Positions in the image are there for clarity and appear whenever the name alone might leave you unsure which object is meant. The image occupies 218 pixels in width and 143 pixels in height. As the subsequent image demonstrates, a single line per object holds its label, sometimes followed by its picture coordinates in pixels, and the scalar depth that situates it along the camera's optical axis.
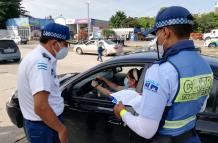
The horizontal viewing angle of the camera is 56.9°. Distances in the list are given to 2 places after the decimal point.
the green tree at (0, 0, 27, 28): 41.35
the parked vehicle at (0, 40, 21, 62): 10.36
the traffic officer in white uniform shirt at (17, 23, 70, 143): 1.49
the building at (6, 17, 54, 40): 37.42
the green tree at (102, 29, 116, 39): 33.45
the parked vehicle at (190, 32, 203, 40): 42.49
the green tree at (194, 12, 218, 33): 55.25
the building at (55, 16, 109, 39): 42.82
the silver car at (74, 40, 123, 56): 15.06
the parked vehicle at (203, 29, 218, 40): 33.42
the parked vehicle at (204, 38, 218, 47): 22.06
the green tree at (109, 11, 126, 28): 53.99
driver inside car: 2.21
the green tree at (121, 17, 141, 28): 55.25
